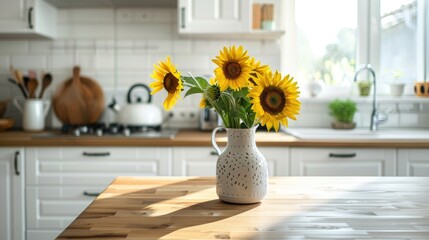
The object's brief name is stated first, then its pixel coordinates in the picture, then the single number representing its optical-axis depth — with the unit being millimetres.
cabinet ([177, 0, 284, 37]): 2791
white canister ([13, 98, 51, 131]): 2934
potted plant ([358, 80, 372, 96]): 3170
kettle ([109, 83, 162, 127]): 2822
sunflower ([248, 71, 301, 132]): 1000
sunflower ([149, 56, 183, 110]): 1052
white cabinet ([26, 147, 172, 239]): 2500
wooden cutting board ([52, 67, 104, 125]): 3035
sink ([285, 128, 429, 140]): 2545
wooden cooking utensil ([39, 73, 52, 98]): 3021
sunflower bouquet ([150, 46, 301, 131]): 1003
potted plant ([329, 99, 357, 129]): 3018
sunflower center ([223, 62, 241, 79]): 1030
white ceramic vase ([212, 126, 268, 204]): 1111
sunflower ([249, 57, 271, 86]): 1041
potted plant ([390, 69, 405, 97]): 3188
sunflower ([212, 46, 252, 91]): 1026
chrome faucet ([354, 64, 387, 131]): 2957
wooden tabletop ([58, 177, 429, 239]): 909
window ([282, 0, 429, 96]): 3275
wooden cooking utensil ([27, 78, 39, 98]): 2977
